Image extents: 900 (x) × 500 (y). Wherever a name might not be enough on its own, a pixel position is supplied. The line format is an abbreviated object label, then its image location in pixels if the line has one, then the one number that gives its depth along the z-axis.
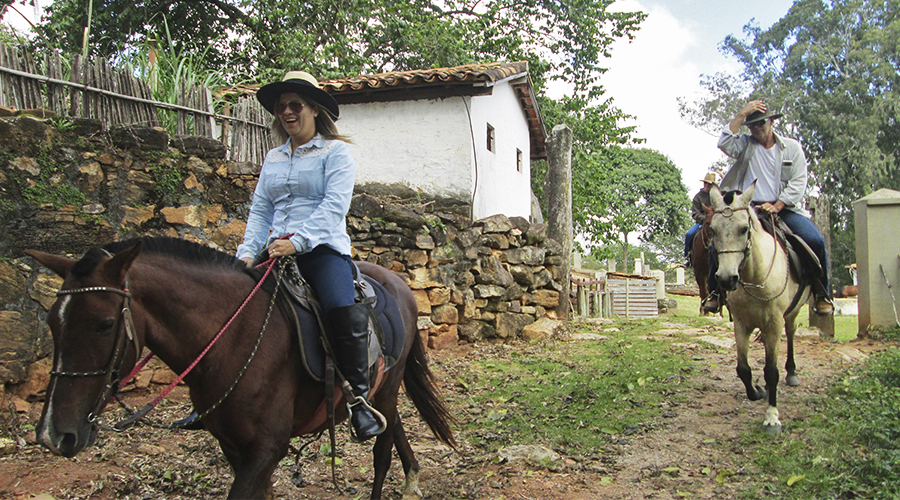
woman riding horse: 2.95
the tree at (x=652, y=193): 40.34
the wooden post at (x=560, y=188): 11.95
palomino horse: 5.03
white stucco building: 11.18
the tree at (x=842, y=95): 27.77
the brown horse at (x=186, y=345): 2.09
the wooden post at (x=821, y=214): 11.16
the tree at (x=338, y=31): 14.02
